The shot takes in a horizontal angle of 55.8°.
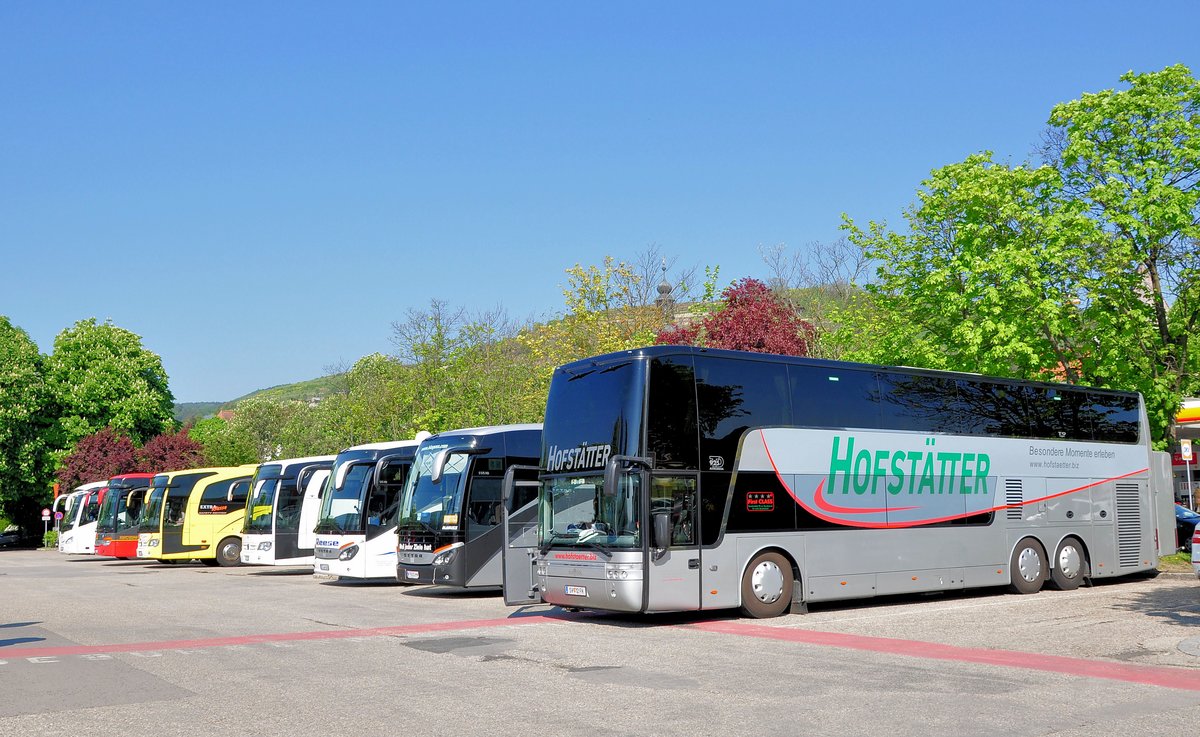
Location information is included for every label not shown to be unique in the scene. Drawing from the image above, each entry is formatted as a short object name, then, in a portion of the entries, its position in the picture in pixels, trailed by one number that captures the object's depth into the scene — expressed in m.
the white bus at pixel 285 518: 29.27
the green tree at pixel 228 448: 80.94
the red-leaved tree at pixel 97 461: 58.19
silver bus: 14.85
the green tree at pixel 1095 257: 23.77
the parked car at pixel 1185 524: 31.46
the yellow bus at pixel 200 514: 33.91
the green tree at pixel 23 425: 59.50
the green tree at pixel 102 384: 63.06
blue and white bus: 23.59
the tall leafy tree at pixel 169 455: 59.97
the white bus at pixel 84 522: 43.75
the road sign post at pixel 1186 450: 26.30
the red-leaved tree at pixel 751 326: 31.34
